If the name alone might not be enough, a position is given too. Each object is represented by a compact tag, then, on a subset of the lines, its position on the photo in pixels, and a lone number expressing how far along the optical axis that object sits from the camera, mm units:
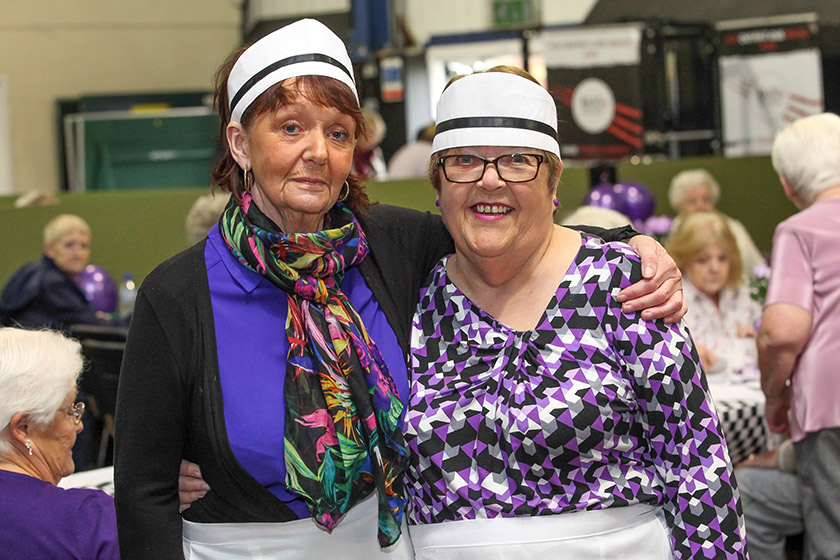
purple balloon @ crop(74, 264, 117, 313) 5979
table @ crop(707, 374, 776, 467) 3314
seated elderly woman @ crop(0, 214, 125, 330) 5305
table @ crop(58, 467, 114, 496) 2722
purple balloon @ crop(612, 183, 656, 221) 6137
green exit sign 12953
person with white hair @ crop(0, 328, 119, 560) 1912
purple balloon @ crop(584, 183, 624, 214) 6082
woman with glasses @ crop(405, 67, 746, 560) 1620
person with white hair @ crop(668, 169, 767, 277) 6523
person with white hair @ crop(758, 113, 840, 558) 2705
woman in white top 4359
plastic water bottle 6094
